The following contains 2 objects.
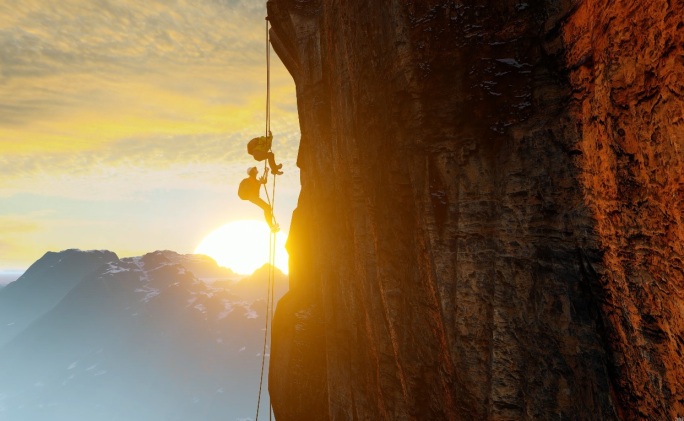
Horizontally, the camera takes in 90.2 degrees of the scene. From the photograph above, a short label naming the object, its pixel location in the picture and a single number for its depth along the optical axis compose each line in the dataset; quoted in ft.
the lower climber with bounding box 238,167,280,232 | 57.36
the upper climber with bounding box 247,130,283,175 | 55.98
